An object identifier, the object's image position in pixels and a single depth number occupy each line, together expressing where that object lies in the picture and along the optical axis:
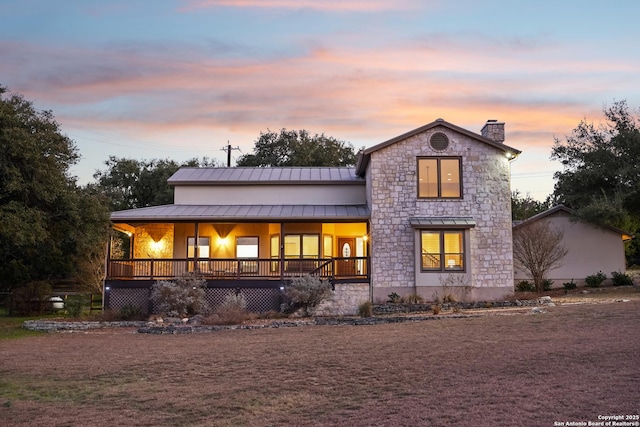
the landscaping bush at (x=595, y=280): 27.88
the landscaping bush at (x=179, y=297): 21.31
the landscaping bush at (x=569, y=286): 27.79
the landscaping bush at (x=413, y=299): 23.03
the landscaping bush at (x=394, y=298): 23.09
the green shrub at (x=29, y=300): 25.86
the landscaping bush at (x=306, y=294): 21.50
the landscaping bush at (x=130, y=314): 21.44
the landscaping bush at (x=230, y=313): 19.45
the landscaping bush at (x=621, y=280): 27.99
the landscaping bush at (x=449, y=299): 22.81
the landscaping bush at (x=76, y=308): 22.41
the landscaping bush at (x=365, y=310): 20.70
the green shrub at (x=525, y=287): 27.27
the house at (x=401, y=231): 23.12
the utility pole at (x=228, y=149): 47.34
